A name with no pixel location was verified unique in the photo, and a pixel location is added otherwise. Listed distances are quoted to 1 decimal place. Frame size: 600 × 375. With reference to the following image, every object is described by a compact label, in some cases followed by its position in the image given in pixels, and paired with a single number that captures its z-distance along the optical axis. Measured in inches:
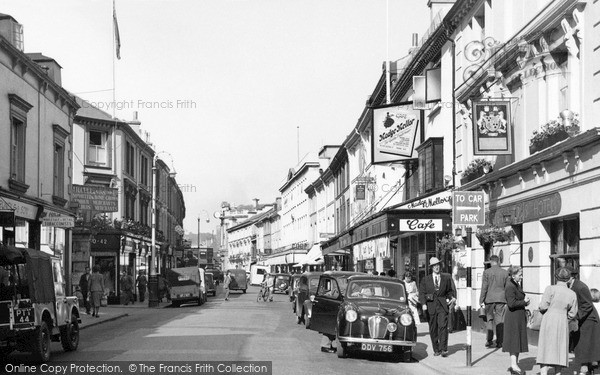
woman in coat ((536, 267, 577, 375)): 511.8
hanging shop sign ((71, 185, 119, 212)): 1472.7
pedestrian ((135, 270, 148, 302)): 1969.7
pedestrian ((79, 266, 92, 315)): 1286.9
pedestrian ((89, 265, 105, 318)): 1242.6
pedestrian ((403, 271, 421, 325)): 982.4
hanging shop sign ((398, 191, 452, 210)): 1094.4
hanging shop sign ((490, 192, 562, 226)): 716.9
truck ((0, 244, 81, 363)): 571.5
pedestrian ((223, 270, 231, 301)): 2018.9
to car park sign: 645.3
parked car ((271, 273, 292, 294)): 2536.2
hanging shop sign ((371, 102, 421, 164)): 1307.8
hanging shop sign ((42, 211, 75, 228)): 1067.9
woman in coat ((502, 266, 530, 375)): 570.6
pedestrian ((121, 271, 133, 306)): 1842.9
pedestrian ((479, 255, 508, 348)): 703.7
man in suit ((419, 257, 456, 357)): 701.3
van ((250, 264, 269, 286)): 3944.4
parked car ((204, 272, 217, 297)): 2332.6
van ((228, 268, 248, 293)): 2763.3
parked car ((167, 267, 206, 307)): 1750.7
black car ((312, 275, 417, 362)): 676.1
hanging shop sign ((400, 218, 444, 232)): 1090.7
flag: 1592.8
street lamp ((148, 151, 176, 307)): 1702.8
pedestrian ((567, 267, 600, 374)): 530.6
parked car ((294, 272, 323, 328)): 1067.3
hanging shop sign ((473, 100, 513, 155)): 813.2
